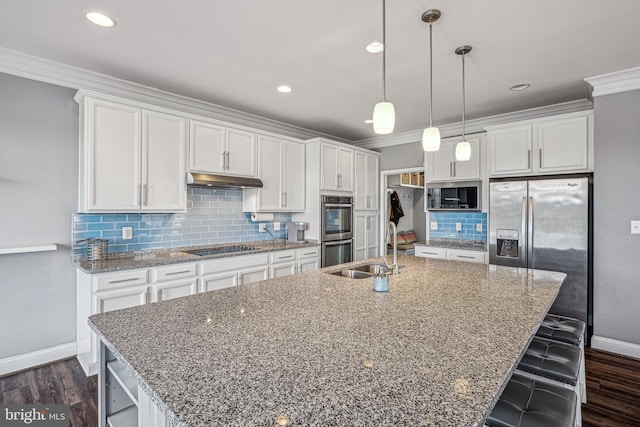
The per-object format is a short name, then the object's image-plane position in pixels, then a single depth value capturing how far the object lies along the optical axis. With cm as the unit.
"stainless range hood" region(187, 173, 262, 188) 322
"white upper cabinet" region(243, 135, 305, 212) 392
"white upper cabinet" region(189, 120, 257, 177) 332
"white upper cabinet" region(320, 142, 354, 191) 437
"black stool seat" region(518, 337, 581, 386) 155
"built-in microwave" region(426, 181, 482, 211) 400
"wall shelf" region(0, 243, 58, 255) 243
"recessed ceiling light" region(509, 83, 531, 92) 315
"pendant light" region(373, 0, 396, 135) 168
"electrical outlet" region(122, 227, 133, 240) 309
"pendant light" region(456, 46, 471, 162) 245
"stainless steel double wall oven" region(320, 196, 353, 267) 430
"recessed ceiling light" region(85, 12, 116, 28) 202
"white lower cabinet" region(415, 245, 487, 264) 382
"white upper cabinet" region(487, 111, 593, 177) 321
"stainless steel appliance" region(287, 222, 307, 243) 431
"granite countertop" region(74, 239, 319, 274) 259
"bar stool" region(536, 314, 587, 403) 191
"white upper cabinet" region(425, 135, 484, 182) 399
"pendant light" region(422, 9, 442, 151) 202
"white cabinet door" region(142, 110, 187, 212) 299
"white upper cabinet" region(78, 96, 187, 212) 268
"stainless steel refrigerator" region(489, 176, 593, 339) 312
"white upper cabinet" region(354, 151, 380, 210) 491
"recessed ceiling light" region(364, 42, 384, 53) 239
